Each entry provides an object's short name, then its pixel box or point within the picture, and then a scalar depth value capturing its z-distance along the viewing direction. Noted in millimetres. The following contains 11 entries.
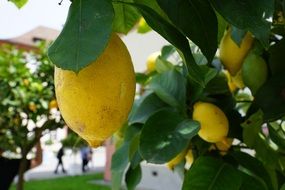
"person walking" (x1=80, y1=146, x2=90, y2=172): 9039
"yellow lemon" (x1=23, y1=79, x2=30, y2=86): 2574
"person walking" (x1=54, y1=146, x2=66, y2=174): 8408
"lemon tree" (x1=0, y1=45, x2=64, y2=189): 2512
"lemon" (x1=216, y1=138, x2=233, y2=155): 765
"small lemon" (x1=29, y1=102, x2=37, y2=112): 2584
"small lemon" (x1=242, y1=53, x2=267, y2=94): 657
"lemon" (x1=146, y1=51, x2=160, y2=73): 1036
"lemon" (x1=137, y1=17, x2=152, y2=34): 1133
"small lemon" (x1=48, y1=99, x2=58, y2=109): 2566
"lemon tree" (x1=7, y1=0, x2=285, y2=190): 340
